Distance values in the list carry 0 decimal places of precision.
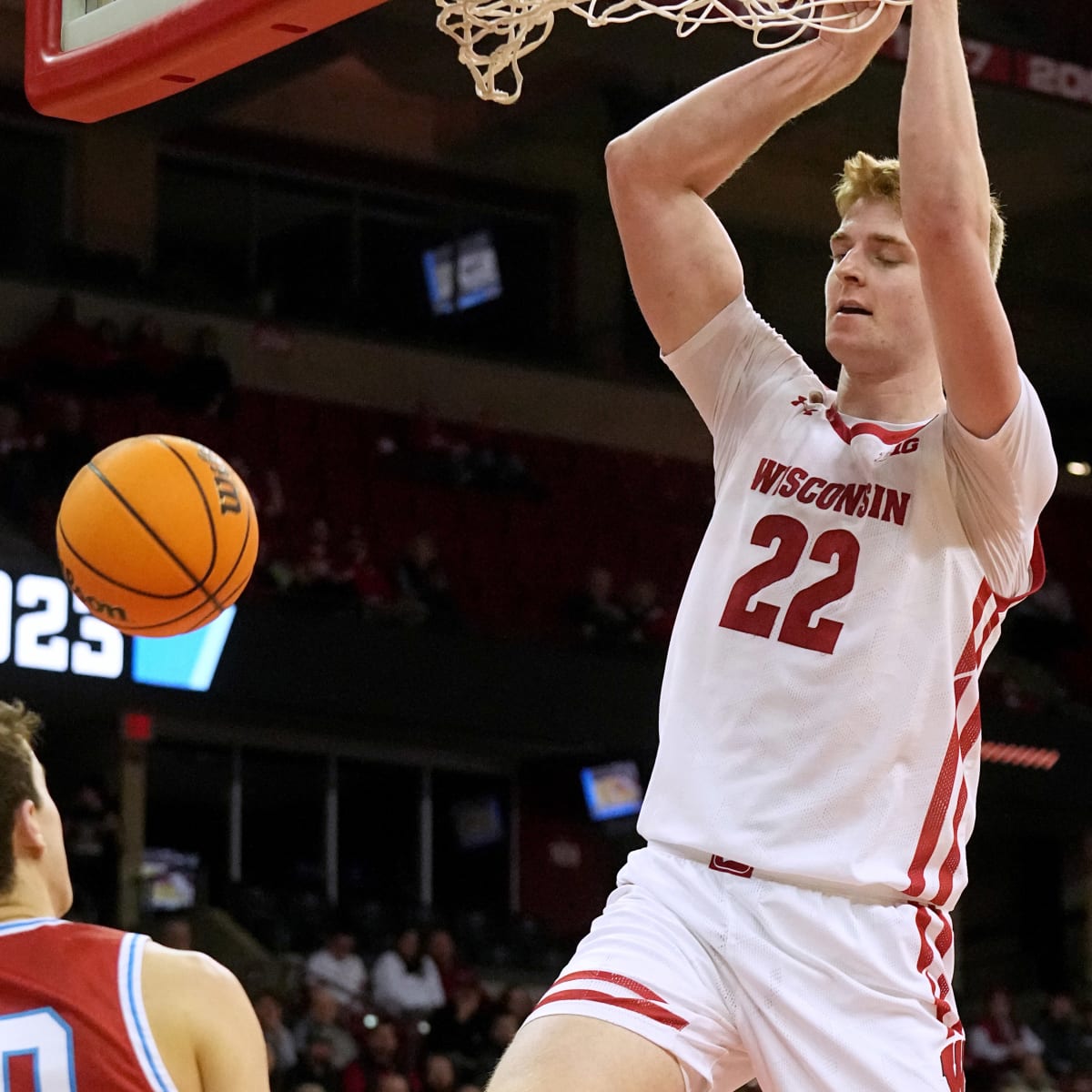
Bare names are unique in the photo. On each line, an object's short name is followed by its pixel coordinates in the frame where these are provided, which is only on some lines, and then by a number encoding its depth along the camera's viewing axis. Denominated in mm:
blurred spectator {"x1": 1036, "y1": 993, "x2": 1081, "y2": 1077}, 16578
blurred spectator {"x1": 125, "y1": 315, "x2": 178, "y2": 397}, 16969
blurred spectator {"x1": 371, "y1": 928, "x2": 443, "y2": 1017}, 14477
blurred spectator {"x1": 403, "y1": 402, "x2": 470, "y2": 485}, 18734
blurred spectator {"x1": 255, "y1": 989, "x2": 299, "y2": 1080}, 12828
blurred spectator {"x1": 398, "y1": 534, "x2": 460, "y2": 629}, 16609
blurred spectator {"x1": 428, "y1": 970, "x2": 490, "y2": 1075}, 13953
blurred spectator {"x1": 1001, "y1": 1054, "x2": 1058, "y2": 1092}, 15727
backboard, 3699
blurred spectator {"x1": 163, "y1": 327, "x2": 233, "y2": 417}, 17188
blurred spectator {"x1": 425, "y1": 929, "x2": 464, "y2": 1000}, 15008
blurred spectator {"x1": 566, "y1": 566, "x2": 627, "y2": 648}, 17562
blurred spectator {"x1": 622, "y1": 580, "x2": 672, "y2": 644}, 17828
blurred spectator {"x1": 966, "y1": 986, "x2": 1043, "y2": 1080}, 16219
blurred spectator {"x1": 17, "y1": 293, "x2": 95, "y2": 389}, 16517
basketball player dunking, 3248
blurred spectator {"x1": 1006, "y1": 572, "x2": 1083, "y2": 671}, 20766
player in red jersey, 3143
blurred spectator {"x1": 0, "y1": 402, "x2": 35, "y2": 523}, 14680
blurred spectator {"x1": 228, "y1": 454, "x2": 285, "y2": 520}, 17125
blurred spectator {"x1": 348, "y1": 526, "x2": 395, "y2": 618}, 16078
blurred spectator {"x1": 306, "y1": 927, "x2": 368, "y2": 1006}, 14227
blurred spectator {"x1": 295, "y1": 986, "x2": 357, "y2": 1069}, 13383
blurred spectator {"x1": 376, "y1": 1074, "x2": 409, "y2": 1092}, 12836
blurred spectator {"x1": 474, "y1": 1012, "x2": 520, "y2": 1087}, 14055
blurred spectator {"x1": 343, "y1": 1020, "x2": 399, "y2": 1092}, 13422
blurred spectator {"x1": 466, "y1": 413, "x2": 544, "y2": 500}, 19016
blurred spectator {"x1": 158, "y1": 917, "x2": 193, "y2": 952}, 13055
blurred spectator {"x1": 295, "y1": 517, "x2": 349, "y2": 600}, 16064
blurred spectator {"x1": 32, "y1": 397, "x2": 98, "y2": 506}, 15180
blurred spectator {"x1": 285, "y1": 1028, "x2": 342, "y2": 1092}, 12914
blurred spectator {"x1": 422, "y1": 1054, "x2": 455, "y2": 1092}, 13352
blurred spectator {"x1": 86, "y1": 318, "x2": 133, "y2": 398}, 16719
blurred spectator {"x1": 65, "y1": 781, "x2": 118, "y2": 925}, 14523
